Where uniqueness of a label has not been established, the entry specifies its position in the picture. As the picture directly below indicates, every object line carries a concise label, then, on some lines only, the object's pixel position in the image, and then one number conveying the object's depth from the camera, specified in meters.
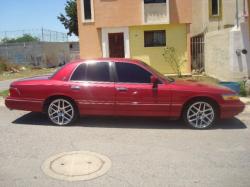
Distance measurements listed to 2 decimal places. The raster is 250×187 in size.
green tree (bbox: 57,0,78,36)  32.49
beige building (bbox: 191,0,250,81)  9.62
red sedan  5.32
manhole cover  3.49
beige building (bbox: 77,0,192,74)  14.58
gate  14.51
